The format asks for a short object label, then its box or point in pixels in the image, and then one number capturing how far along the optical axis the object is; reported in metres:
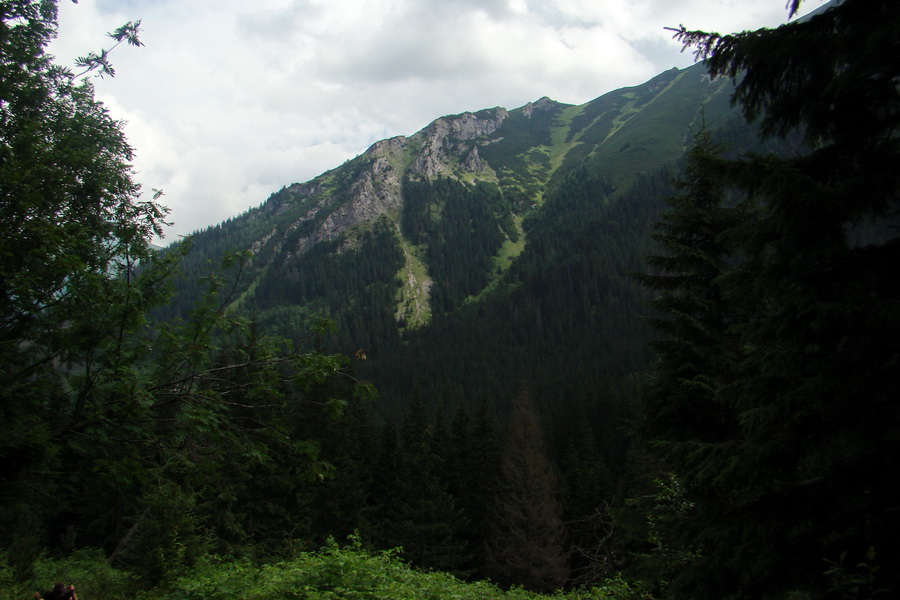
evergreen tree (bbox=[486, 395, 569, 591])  25.69
